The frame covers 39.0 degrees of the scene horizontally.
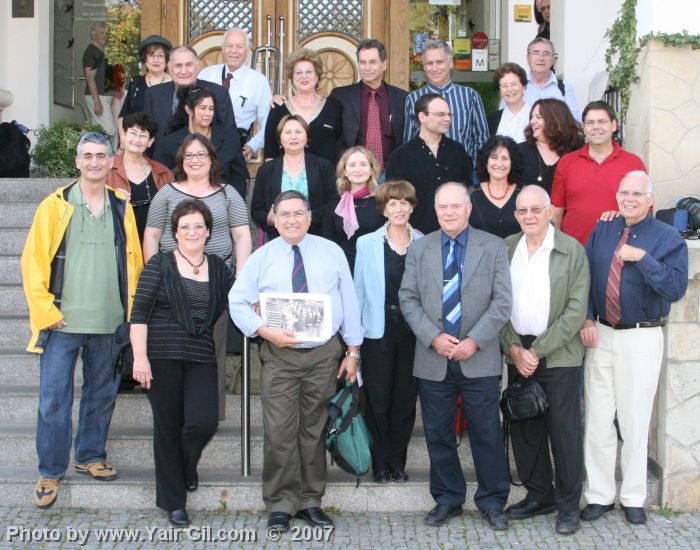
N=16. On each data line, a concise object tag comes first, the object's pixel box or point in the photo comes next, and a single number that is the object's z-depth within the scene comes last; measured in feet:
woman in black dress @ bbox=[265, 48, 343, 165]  22.49
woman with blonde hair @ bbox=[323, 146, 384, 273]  19.34
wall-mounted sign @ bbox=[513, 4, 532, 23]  32.91
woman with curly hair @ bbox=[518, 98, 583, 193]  20.71
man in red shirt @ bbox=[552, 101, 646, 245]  19.52
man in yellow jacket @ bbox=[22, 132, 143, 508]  17.79
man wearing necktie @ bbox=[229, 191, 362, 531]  17.34
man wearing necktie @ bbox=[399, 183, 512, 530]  17.29
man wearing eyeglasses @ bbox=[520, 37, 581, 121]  23.95
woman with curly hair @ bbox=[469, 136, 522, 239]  19.22
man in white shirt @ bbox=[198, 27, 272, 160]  24.52
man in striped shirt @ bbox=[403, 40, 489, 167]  22.99
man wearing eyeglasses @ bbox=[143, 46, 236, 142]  22.02
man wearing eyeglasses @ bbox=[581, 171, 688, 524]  17.21
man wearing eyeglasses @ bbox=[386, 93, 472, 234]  20.76
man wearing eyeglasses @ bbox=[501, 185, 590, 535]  17.34
